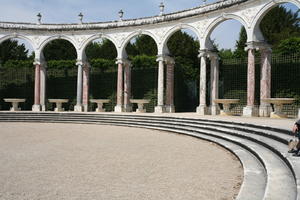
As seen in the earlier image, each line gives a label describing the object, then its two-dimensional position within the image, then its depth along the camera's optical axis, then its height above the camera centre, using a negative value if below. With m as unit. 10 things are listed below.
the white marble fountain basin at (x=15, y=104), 25.27 +0.04
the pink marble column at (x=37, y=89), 25.83 +1.34
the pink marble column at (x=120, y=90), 24.61 +1.27
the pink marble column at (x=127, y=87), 24.91 +1.55
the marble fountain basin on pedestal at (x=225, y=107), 18.67 -0.01
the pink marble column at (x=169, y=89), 23.80 +1.35
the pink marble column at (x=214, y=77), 20.62 +2.05
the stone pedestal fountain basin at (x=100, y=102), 24.55 +0.28
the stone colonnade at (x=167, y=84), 17.92 +1.63
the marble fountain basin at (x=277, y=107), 15.79 +0.02
